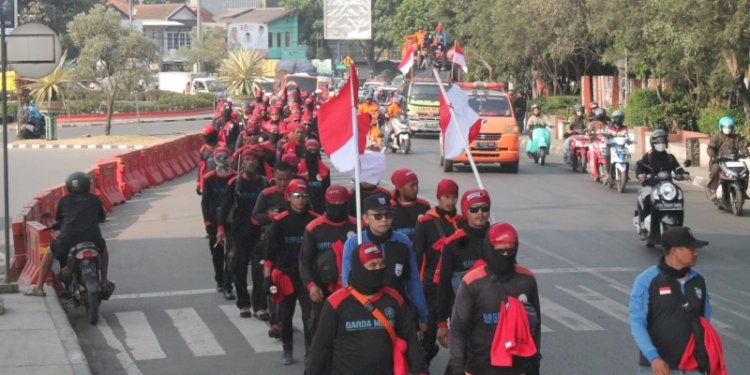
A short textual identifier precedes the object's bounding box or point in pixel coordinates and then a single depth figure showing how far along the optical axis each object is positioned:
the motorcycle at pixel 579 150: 29.22
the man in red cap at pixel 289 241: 9.86
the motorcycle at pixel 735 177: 20.03
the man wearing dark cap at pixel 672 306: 6.67
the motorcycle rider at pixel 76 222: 12.20
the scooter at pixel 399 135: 35.47
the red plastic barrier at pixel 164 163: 28.03
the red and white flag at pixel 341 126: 9.93
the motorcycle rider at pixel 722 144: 20.23
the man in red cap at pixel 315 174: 13.62
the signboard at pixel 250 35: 107.56
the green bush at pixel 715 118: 31.08
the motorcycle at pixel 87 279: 11.91
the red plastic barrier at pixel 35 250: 13.00
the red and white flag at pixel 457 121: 11.31
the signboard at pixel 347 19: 69.75
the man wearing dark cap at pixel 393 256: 8.03
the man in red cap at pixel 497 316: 6.62
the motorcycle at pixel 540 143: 32.00
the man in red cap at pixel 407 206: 9.95
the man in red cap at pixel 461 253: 8.33
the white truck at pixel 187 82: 78.81
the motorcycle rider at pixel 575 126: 30.11
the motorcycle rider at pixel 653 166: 17.02
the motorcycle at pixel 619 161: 24.34
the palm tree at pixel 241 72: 57.44
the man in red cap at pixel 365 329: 6.51
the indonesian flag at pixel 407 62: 15.66
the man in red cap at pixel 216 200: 13.31
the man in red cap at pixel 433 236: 9.27
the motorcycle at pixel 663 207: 16.55
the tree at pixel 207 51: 92.88
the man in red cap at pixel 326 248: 8.53
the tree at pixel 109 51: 43.72
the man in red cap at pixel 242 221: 12.28
